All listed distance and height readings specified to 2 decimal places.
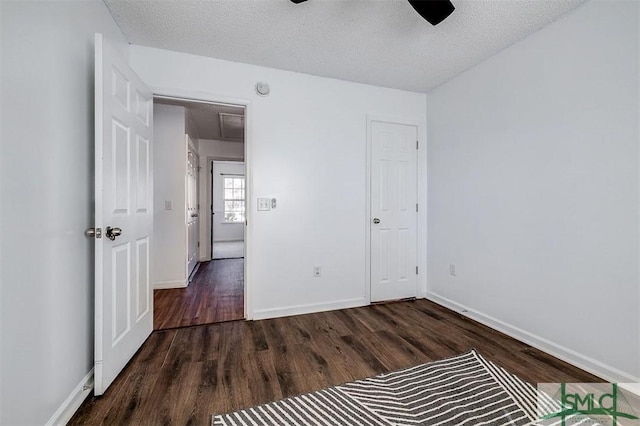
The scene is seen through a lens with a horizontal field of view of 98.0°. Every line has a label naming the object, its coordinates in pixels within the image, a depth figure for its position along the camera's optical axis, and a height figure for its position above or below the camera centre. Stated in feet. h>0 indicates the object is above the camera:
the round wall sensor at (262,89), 8.74 +3.94
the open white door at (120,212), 5.04 +0.04
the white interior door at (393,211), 10.26 +0.10
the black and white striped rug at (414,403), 4.54 -3.36
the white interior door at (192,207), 13.19 +0.37
